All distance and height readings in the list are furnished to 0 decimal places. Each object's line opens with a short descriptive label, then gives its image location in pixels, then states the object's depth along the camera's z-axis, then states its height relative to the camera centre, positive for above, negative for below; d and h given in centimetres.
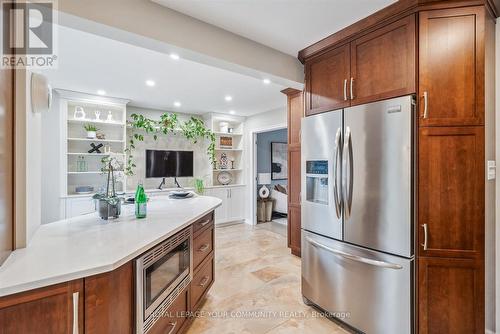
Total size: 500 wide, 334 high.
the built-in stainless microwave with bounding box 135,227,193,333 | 132 -72
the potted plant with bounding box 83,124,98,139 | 416 +66
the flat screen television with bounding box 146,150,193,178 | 498 +11
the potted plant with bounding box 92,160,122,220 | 184 -29
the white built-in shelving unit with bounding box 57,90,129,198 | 399 +61
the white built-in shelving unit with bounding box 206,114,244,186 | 571 +57
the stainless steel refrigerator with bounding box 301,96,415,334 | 167 -38
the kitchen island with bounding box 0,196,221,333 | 92 -45
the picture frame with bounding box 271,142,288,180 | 677 +20
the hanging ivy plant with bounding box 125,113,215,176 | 461 +83
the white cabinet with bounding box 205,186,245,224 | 552 -86
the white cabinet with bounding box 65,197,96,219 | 392 -63
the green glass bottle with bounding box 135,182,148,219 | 192 -28
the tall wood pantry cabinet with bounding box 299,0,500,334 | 158 +14
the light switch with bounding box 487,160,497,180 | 173 -1
